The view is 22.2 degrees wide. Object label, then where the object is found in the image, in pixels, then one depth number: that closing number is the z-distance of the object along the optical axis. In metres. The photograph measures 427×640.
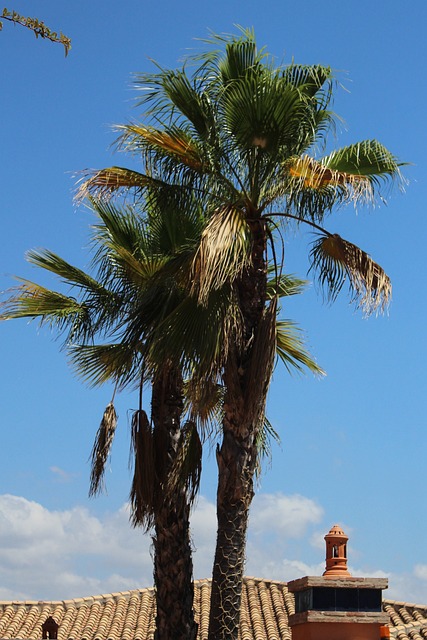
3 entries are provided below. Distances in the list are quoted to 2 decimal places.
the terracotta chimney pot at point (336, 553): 12.42
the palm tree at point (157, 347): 11.58
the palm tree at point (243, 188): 11.16
